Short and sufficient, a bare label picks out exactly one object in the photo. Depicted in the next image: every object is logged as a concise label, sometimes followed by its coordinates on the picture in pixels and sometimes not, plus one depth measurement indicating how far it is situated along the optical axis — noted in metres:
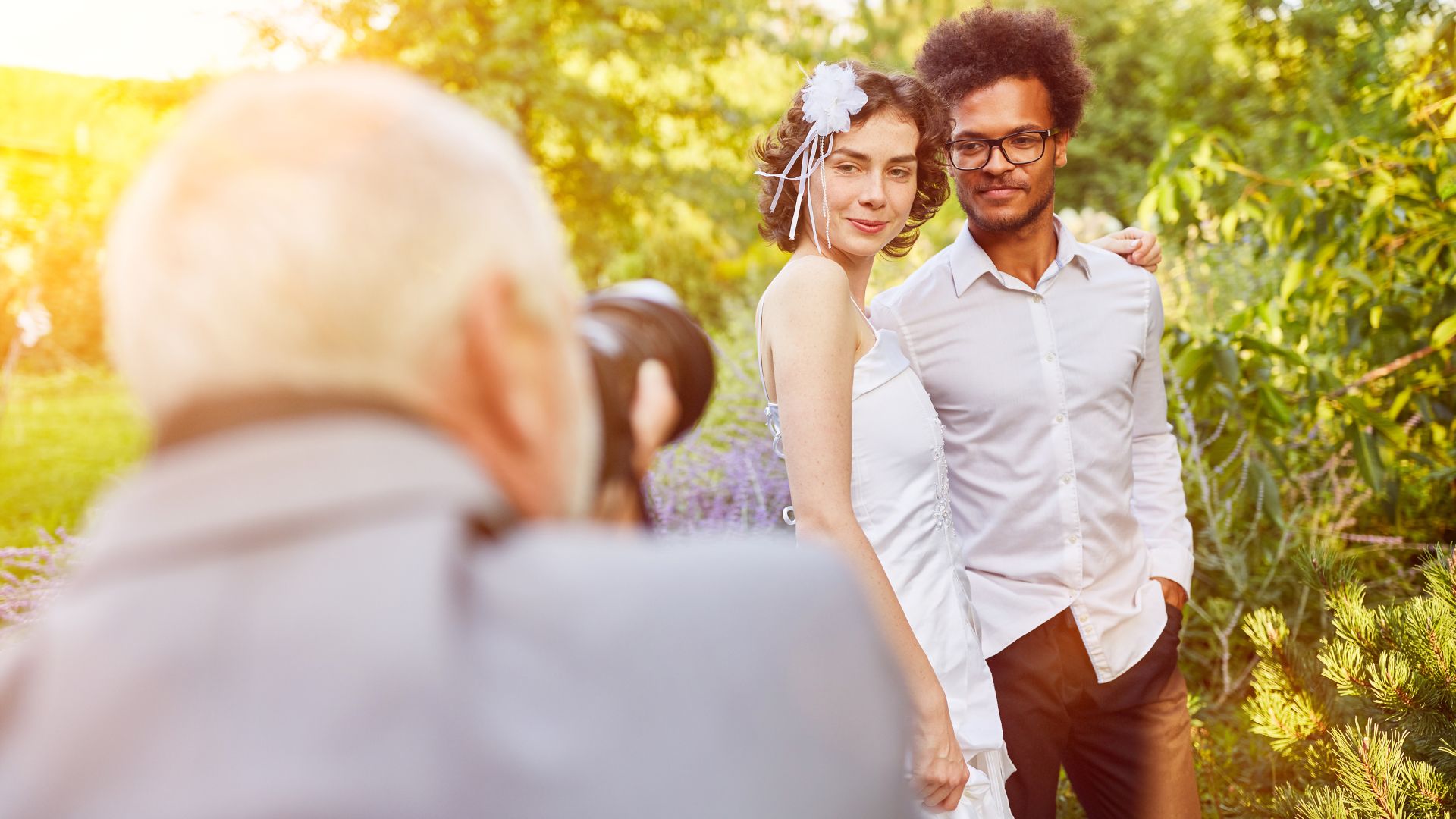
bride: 1.68
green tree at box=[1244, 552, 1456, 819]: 1.53
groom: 2.17
